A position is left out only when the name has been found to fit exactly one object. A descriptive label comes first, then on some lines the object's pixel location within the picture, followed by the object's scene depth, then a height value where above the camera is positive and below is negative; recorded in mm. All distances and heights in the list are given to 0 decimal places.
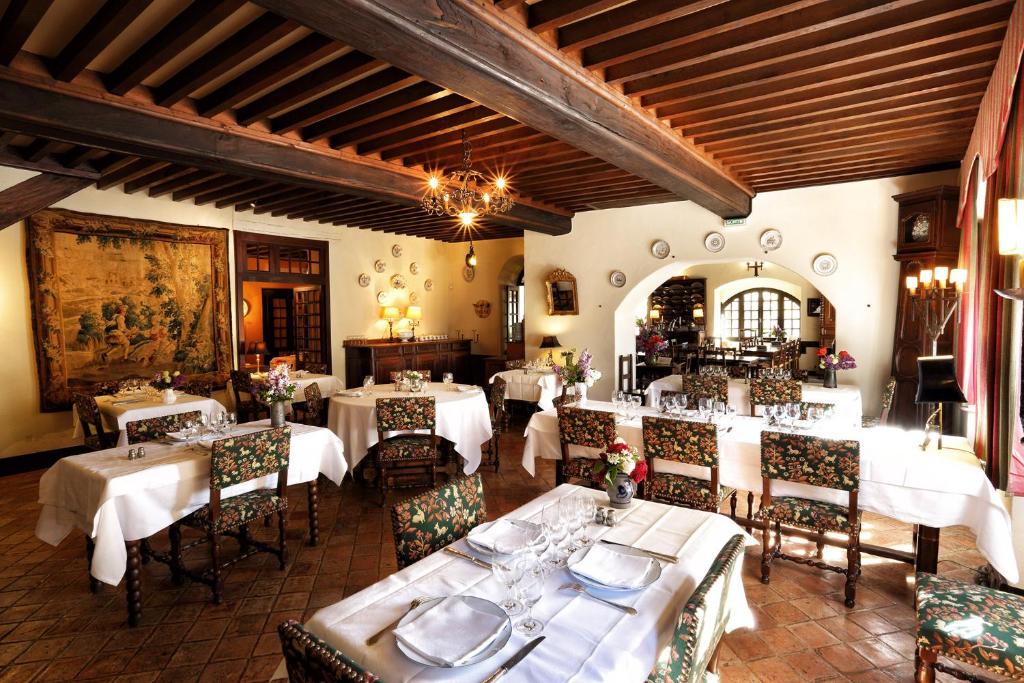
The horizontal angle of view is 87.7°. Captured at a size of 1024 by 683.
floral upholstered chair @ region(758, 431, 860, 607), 2908 -907
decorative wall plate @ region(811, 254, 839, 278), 6516 +659
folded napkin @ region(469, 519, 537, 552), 1971 -828
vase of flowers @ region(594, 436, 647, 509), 2371 -686
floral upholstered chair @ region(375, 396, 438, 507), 4609 -1007
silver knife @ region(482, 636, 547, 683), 1286 -856
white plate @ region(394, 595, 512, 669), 1354 -850
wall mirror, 8484 +433
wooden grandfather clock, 5621 +649
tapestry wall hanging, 6121 +307
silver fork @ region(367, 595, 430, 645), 1463 -869
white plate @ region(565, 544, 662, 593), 1682 -831
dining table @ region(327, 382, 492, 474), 5059 -982
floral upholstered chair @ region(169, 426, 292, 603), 3080 -1098
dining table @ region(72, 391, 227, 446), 5113 -829
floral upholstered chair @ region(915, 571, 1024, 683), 1881 -1155
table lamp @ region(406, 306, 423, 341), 10055 +119
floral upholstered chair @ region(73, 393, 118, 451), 4840 -906
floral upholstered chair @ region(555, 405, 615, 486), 3758 -818
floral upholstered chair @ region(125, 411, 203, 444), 3652 -716
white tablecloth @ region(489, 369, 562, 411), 7227 -908
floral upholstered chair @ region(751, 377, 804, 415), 5215 -729
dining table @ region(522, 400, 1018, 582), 2736 -961
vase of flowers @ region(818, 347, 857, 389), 5688 -489
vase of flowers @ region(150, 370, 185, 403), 5500 -636
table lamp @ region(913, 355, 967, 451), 2908 -349
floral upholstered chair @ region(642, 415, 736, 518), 3338 -869
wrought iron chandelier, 4492 +1083
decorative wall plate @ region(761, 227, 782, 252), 6835 +1015
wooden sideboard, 9234 -655
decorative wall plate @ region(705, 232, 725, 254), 7176 +1041
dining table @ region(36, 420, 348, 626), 2834 -984
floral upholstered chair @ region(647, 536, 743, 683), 1266 -767
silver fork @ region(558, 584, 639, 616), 1577 -861
